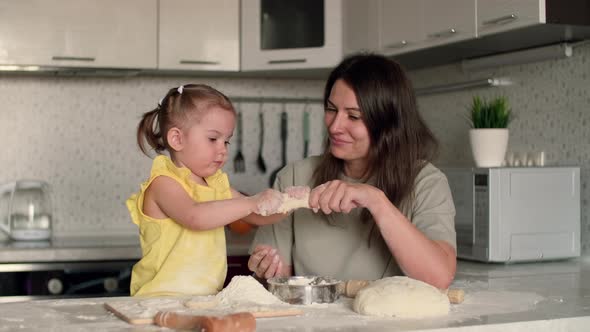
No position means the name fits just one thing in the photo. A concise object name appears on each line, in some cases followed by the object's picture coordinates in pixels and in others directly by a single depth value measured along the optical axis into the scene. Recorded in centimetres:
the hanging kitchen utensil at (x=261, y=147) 375
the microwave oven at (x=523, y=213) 249
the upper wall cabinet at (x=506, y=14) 223
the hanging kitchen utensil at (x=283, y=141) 379
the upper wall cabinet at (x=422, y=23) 255
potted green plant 267
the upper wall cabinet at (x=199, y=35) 328
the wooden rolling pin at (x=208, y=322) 120
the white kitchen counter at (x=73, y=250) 289
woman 189
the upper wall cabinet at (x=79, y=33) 310
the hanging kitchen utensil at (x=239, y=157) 372
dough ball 140
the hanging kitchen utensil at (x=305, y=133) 383
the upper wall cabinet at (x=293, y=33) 336
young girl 167
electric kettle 318
